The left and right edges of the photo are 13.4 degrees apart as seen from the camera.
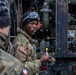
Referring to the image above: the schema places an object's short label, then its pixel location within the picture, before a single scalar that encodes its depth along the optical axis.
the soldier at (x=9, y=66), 2.06
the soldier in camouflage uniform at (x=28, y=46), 3.81
